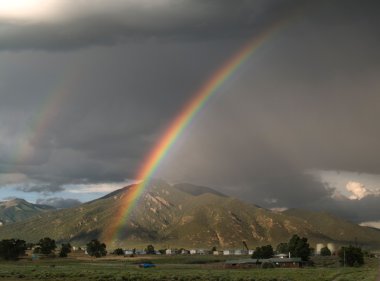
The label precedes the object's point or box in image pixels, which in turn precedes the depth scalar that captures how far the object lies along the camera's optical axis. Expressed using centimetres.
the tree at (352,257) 17112
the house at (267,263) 17412
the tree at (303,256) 19822
